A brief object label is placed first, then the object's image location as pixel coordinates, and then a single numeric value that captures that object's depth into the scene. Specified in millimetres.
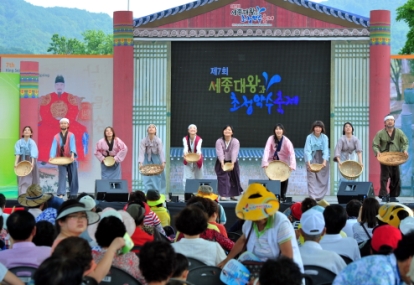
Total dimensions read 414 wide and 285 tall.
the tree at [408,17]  29781
